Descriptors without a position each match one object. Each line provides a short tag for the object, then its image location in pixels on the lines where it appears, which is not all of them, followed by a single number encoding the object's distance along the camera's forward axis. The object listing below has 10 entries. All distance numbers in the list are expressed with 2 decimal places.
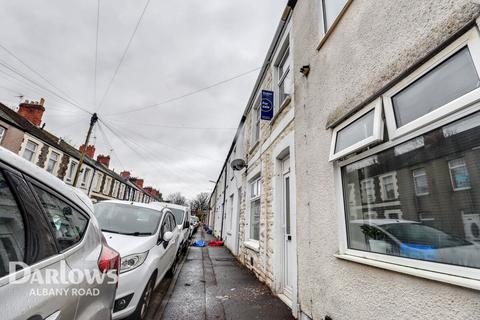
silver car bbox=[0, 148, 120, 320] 1.02
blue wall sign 6.15
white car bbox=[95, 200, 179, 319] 3.06
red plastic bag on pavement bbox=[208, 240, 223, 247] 13.50
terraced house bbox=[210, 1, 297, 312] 4.72
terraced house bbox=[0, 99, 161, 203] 13.88
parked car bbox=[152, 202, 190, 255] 8.98
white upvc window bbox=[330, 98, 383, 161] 2.27
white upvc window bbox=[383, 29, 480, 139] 1.57
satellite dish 8.91
